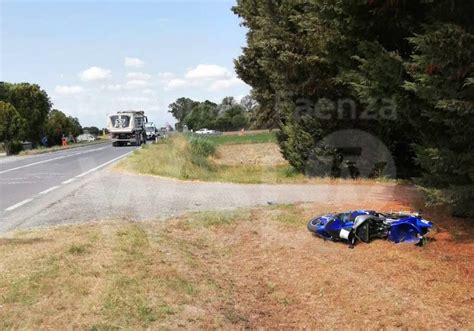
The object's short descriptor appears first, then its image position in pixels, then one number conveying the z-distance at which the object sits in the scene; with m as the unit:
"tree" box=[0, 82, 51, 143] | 56.31
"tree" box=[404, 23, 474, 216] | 5.80
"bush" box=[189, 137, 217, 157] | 28.16
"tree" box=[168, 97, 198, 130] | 166.39
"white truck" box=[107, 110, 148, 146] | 45.03
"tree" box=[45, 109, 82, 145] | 66.00
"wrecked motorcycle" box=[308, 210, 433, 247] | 6.84
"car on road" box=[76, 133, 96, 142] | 107.75
